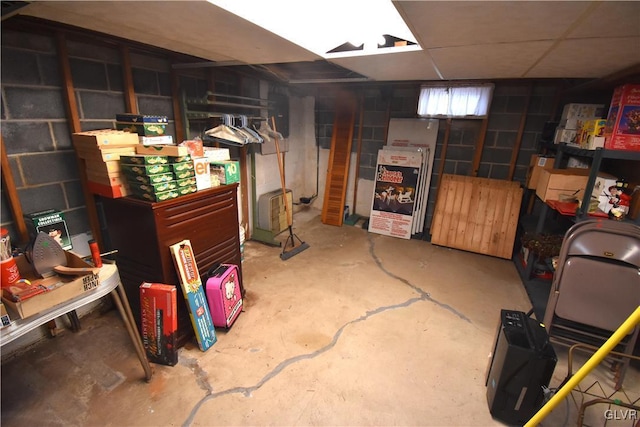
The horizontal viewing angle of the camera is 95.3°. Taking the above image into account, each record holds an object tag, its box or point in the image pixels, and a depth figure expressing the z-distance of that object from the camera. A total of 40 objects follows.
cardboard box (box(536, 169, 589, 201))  2.40
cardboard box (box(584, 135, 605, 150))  2.09
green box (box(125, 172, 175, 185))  1.78
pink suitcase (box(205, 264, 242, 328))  2.16
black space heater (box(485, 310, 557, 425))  1.48
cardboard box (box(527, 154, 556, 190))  3.06
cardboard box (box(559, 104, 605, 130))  2.58
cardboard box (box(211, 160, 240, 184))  2.29
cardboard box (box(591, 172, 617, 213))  2.03
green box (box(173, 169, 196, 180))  1.92
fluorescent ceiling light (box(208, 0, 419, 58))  1.35
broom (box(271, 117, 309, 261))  3.47
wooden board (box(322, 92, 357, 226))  4.47
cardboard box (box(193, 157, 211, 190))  2.07
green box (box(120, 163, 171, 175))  1.77
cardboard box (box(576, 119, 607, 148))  2.14
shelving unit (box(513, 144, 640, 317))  1.98
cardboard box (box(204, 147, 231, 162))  2.39
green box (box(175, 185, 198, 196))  1.95
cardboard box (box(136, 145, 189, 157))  1.89
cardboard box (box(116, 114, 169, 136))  2.00
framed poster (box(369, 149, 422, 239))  4.07
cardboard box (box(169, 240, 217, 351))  1.95
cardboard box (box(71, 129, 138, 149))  1.80
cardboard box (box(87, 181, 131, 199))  1.89
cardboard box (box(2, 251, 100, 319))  1.23
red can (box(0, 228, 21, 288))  1.31
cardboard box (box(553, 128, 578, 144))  2.65
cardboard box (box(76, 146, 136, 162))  1.82
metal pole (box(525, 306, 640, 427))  1.00
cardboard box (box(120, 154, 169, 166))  1.78
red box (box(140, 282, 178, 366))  1.83
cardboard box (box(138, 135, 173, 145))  2.00
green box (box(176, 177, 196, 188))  1.94
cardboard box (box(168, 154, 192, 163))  1.92
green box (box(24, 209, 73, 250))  1.87
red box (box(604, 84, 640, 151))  1.93
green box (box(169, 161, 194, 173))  1.90
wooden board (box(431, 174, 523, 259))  3.60
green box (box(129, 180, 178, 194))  1.79
